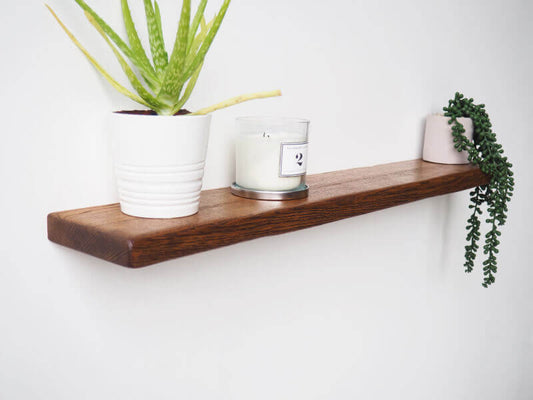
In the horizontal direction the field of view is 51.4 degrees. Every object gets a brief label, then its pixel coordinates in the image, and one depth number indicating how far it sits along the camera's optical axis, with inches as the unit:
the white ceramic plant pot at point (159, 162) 19.9
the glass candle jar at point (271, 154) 25.2
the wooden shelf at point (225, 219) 18.9
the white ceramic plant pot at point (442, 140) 38.2
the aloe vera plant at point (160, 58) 20.0
